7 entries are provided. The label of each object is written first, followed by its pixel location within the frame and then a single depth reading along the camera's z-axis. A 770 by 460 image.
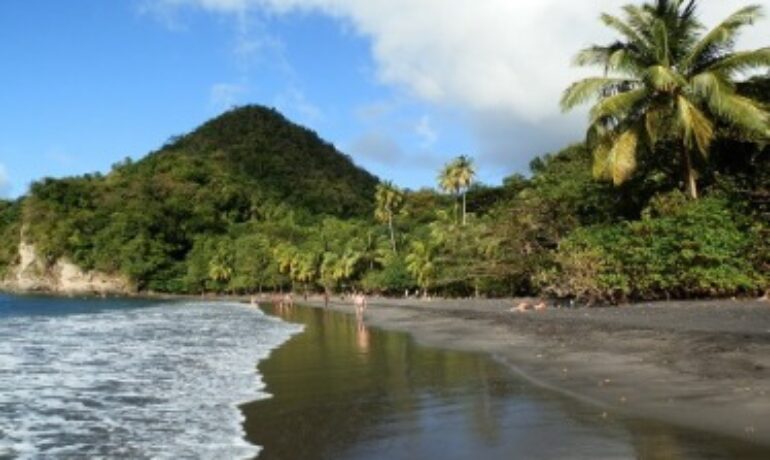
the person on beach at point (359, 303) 38.98
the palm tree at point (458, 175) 64.62
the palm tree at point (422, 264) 54.72
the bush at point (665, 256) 22.41
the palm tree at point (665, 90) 22.95
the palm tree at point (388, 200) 72.69
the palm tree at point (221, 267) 101.58
